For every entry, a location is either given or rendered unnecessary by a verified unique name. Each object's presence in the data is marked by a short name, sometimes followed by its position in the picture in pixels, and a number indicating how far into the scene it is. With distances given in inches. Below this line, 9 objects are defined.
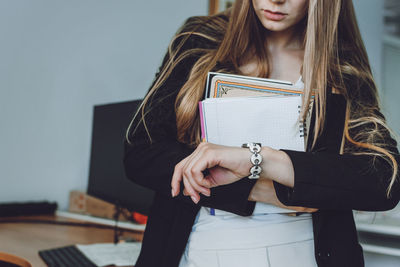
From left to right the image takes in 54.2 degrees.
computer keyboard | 47.7
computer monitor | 59.5
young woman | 27.3
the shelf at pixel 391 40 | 91.7
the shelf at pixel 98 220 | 69.9
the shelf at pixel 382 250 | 48.9
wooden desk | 53.4
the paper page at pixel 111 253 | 50.1
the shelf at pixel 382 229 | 49.4
